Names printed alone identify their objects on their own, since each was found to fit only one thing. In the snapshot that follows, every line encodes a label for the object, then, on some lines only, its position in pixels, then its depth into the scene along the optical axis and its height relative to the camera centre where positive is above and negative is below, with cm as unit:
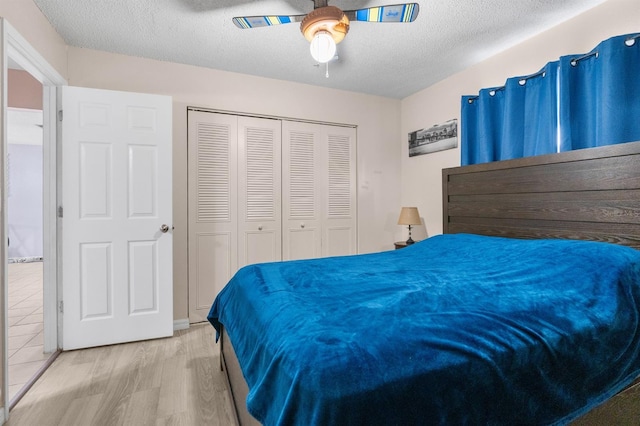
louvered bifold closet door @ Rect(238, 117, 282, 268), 327 +25
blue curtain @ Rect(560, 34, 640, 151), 183 +74
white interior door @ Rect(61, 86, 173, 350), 246 -2
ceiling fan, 165 +107
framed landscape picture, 320 +83
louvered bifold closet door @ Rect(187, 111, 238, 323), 307 +8
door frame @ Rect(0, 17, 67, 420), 244 +1
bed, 88 -39
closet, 310 +21
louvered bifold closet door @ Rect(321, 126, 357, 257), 365 +27
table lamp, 338 -4
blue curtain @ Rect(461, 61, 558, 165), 223 +76
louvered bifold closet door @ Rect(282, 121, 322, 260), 346 +27
